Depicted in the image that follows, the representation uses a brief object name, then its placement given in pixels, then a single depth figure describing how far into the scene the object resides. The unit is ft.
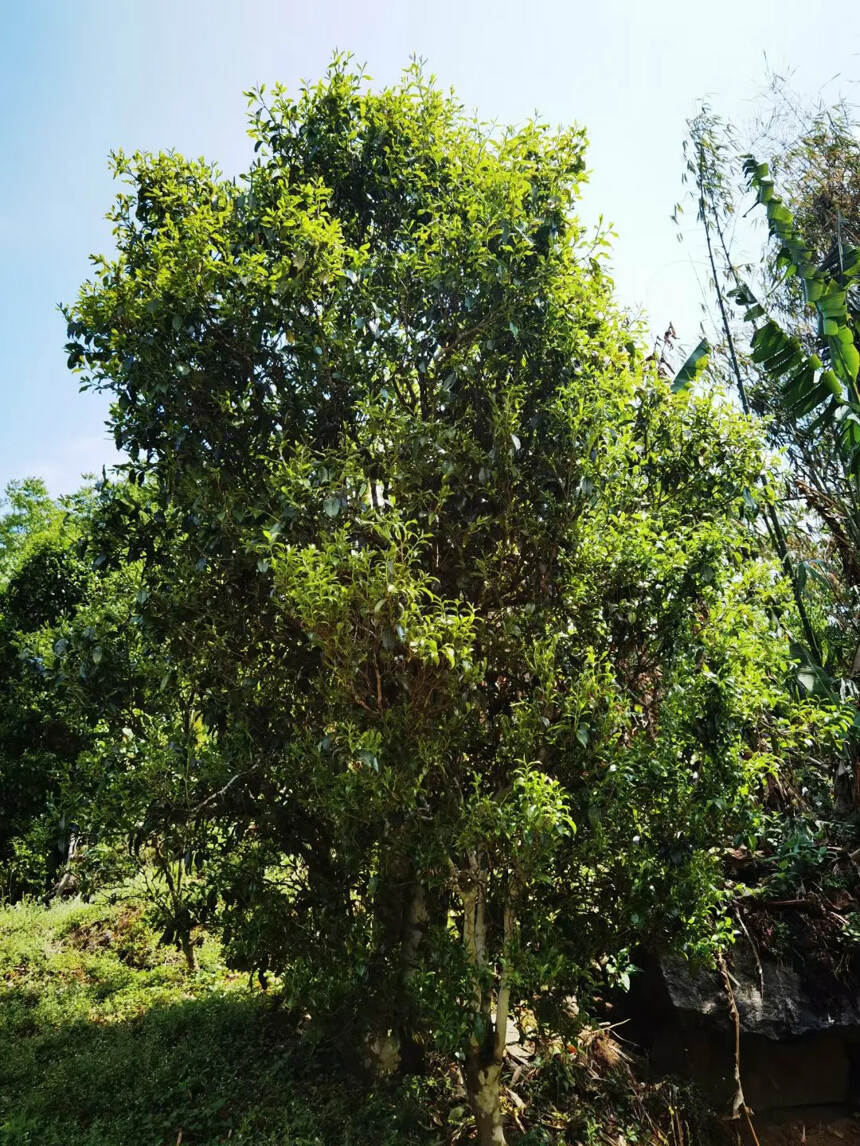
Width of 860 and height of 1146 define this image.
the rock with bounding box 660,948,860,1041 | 19.48
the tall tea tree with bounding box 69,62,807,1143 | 14.25
